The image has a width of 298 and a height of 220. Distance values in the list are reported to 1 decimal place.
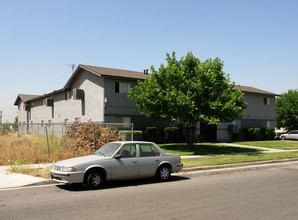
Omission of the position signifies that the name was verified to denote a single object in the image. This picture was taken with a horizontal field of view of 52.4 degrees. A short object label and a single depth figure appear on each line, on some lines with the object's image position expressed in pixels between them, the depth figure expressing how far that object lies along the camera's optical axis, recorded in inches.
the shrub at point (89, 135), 625.6
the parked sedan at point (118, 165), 343.0
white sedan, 1410.9
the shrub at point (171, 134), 995.3
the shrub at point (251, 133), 1237.1
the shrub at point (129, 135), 822.8
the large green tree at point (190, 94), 743.1
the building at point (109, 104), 936.9
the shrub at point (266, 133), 1305.4
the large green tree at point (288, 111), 1624.0
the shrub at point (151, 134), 945.5
